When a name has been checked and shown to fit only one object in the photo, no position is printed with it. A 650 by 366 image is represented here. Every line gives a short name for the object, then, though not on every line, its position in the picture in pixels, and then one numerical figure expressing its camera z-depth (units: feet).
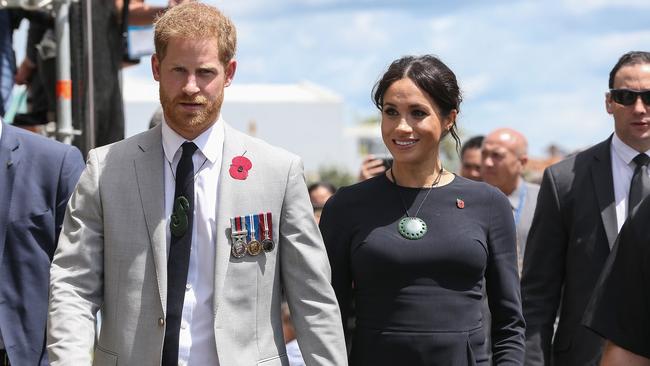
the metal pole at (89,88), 43.07
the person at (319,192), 59.52
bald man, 53.67
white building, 337.31
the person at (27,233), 30.58
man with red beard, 26.35
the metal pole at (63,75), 42.75
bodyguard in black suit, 36.09
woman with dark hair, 29.68
